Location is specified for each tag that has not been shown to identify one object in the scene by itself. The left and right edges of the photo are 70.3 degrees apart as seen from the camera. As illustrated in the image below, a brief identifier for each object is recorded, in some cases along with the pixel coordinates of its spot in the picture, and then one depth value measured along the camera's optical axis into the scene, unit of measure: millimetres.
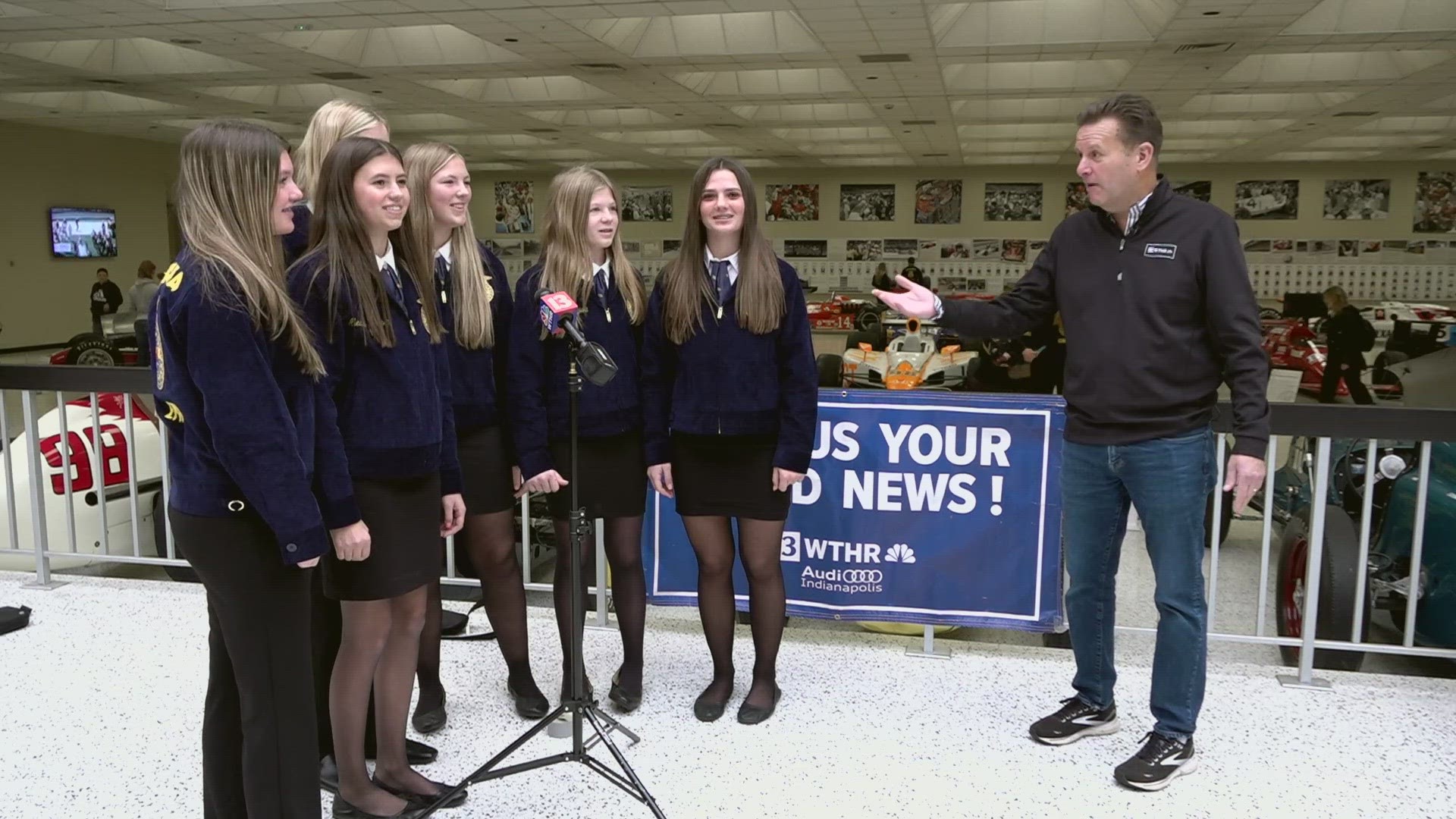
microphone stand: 2704
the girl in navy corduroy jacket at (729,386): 3131
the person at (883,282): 20030
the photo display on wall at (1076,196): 28969
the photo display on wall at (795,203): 31094
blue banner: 3740
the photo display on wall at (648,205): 31906
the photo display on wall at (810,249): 31047
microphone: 2553
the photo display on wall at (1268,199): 27844
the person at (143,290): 16281
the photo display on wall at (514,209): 32812
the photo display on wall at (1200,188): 28266
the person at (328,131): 2729
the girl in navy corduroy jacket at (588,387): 3096
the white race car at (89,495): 5074
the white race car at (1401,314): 18422
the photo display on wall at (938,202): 30000
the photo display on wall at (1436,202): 26828
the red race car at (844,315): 17594
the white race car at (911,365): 10523
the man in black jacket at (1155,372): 2697
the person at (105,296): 20359
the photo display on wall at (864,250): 30594
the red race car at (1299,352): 14211
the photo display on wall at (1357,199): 27188
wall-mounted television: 22859
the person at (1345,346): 12867
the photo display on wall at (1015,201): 29641
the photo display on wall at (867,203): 30500
